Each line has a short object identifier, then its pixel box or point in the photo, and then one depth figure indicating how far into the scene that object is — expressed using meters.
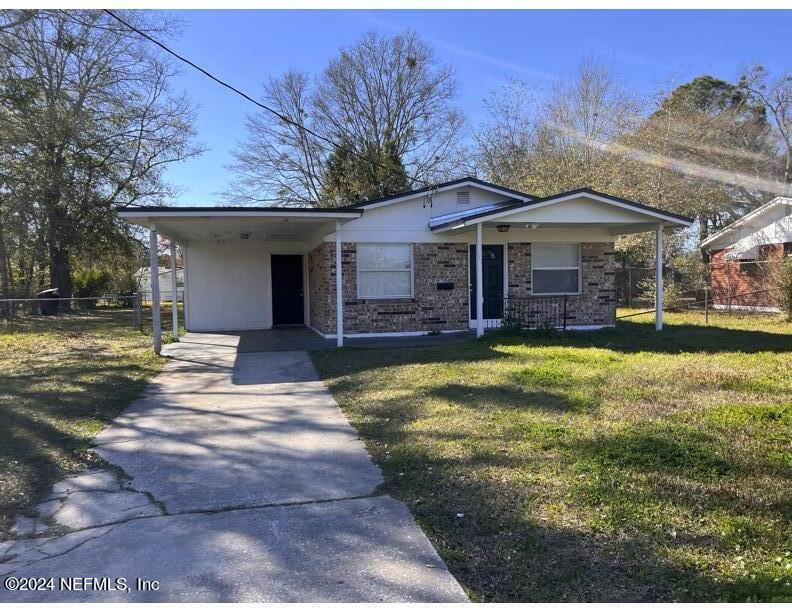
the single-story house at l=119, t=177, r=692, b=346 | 12.01
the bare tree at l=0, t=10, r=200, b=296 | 14.57
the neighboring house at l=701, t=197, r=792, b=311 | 19.02
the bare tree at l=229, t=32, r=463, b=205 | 30.31
